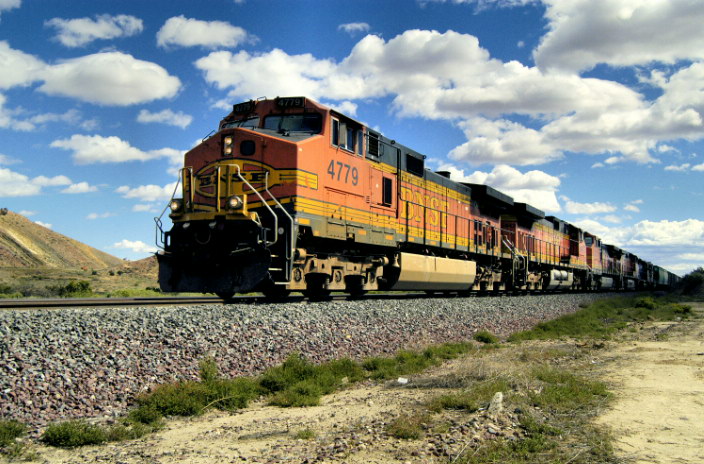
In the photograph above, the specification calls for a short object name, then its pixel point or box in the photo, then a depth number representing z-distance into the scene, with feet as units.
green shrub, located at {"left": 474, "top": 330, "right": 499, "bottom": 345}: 35.64
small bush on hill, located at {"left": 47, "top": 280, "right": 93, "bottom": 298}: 61.98
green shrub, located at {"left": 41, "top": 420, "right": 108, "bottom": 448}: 14.35
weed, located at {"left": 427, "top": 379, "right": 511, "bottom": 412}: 17.53
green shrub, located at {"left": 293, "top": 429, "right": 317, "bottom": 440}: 15.33
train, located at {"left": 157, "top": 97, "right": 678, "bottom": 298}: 31.71
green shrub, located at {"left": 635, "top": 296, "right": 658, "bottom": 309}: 74.34
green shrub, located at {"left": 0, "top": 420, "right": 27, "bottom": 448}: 13.91
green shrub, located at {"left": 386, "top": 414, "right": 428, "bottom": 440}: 14.88
